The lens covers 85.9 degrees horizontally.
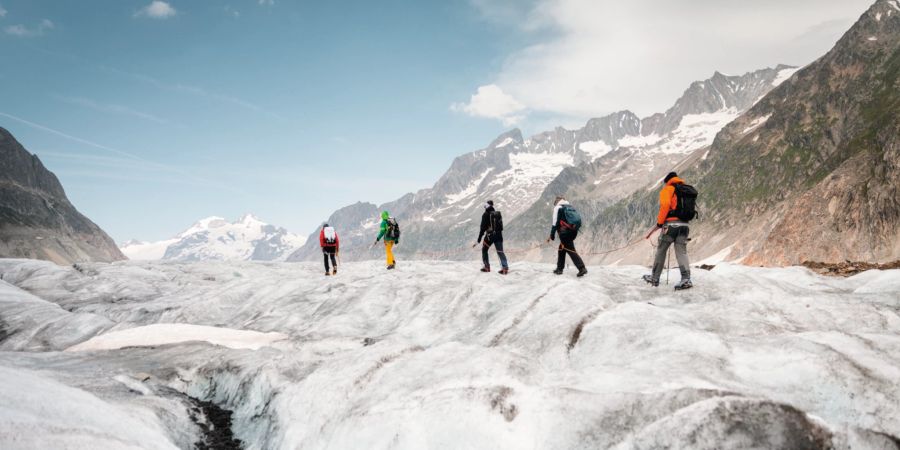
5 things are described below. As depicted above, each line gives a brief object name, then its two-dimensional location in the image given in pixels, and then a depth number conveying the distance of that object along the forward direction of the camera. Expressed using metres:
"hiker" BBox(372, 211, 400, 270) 26.34
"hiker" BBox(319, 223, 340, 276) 28.56
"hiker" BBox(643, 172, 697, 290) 14.67
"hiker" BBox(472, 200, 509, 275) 21.42
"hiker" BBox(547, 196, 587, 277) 18.88
